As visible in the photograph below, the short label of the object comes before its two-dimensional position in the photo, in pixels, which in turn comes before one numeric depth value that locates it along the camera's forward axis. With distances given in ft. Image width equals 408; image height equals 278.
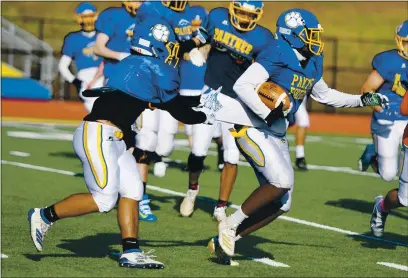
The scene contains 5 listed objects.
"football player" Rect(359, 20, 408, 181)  63.41
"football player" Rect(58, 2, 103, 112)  90.48
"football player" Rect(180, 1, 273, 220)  61.77
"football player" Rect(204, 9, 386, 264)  49.90
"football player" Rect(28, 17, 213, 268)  48.83
